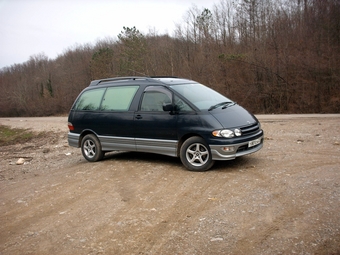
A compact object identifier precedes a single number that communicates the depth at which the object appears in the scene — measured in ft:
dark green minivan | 22.33
